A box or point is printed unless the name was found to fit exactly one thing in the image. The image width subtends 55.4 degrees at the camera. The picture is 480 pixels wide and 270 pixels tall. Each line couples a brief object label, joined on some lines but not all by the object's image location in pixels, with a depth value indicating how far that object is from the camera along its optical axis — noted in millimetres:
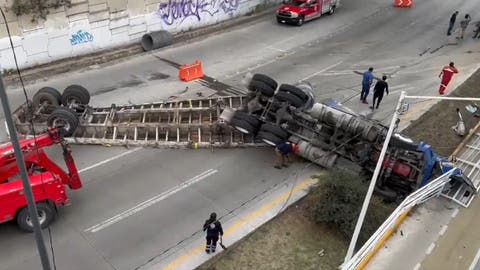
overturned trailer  12945
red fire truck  27453
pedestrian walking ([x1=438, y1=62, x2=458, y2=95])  18547
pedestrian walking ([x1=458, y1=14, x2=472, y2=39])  25609
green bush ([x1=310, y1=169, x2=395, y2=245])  11391
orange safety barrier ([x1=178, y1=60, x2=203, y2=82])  20047
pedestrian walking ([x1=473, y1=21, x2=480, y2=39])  26219
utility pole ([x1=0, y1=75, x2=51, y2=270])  6203
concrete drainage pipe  23578
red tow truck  10719
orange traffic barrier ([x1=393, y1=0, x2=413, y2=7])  32500
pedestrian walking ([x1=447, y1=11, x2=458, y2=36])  25823
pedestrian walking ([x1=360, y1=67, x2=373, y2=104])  17797
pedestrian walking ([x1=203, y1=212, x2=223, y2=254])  10219
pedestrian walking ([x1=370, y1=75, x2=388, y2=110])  17438
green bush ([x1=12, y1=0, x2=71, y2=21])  19328
